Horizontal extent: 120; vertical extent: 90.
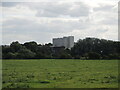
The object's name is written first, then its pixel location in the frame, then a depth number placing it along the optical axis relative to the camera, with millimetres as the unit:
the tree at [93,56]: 80912
